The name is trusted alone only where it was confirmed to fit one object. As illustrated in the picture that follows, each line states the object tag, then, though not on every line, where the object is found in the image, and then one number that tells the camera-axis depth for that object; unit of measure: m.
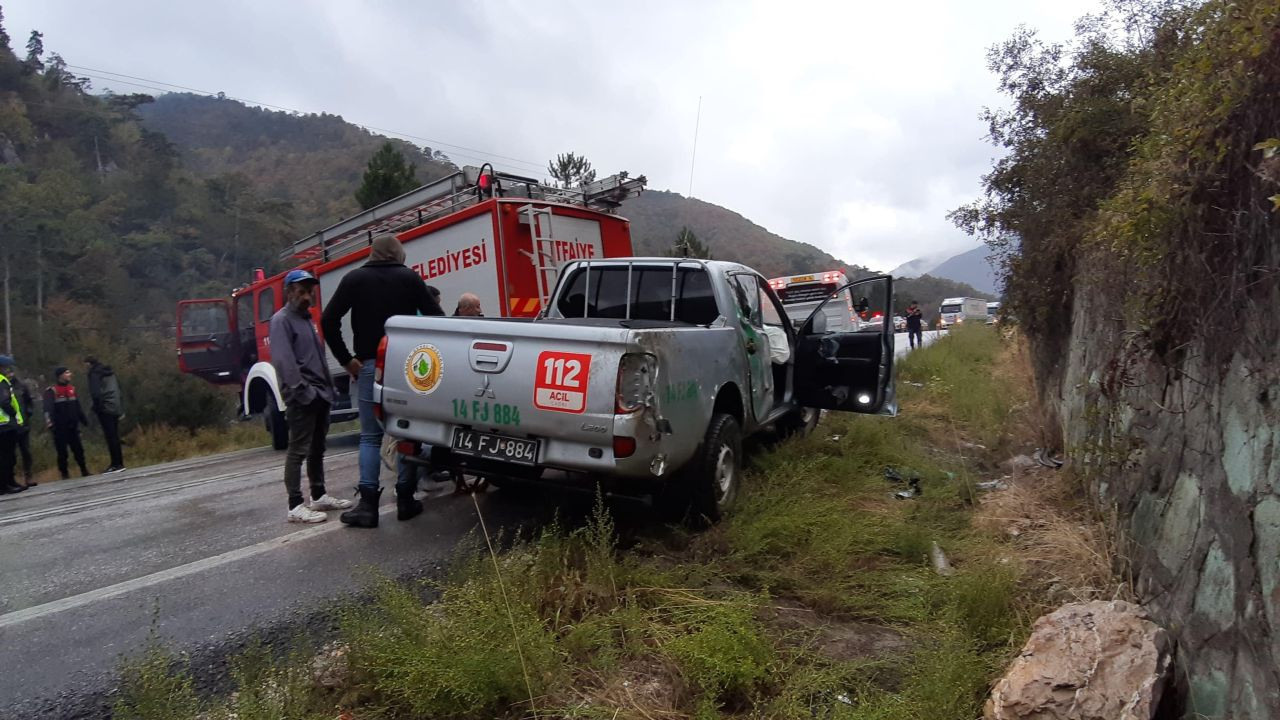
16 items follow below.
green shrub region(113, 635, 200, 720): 2.31
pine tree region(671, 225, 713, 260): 28.12
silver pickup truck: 3.74
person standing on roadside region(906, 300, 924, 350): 22.59
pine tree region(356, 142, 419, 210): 21.37
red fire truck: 7.91
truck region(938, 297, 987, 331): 43.44
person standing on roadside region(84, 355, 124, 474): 10.29
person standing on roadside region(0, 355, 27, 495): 8.46
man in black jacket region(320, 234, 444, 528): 4.74
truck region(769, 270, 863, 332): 13.78
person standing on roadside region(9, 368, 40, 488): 9.41
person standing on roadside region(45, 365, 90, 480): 10.23
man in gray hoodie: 4.65
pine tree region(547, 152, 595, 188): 24.25
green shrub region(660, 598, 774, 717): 2.69
